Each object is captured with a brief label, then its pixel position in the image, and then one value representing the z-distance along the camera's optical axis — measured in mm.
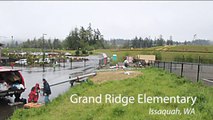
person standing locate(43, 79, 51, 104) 14834
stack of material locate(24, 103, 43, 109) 13609
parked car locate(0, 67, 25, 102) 16422
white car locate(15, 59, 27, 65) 58469
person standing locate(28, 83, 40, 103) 15045
